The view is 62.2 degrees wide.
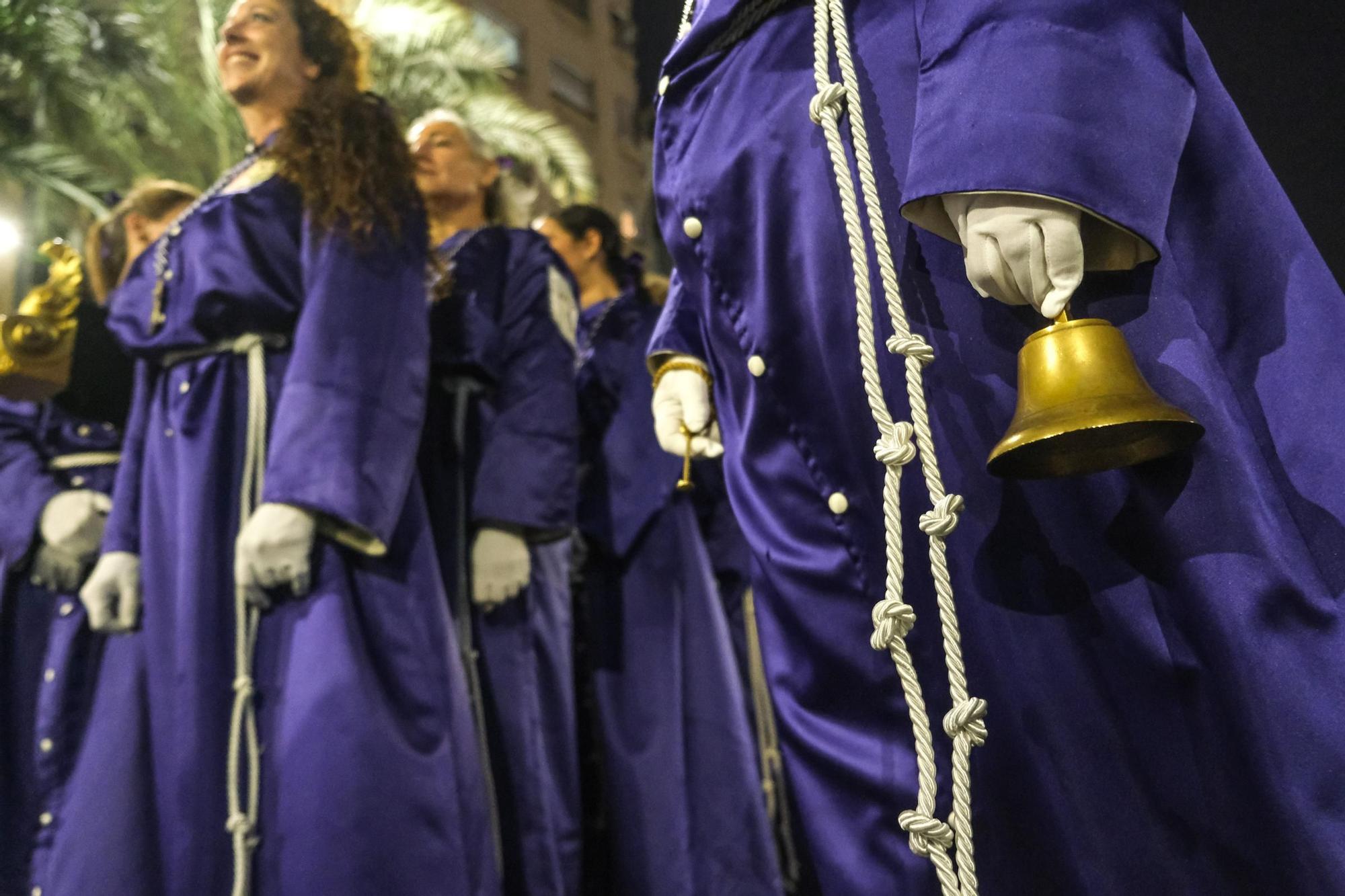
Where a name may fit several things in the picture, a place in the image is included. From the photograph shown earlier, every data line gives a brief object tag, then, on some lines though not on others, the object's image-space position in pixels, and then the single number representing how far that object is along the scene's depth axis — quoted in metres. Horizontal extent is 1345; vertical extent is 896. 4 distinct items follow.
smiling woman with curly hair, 1.62
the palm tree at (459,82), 6.35
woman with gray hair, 2.14
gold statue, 2.12
